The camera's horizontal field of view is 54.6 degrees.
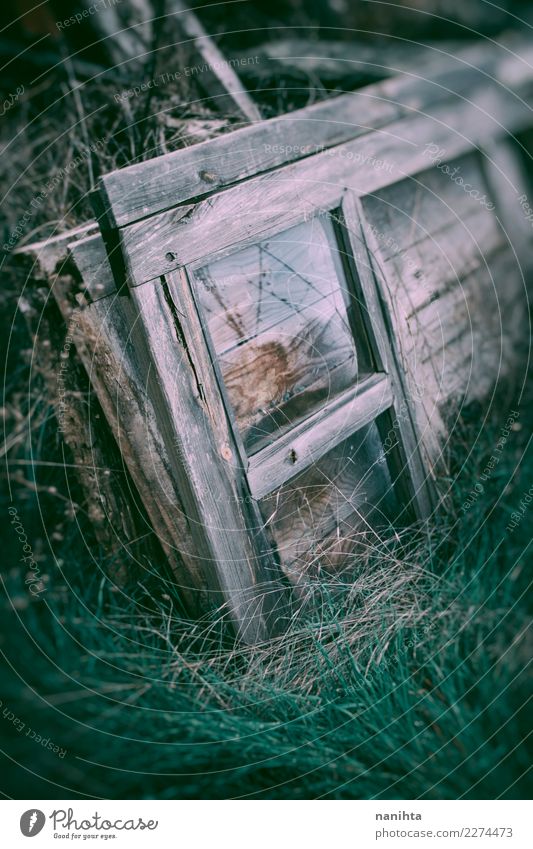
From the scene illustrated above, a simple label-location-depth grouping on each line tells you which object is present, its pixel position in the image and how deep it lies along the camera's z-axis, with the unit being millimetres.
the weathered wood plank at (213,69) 1757
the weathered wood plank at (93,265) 1202
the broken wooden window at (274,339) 1234
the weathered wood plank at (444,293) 1872
